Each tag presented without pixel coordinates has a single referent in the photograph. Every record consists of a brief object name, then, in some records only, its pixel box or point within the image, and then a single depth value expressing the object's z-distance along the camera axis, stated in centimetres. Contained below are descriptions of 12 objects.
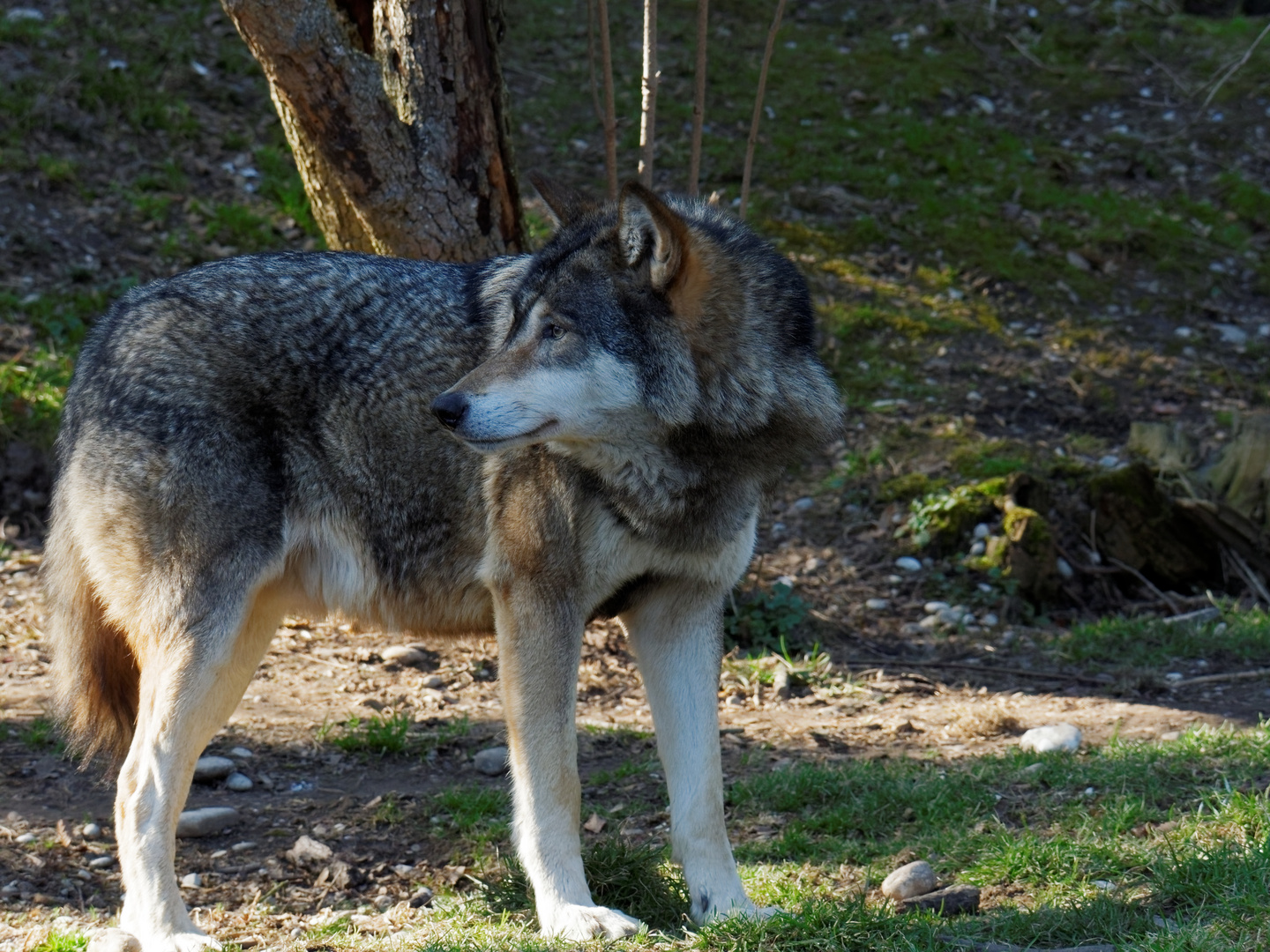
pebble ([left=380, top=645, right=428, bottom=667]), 1194
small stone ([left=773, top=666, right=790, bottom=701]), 1155
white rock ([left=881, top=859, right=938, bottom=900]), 741
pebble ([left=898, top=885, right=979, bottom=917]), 711
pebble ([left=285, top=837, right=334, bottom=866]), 862
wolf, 714
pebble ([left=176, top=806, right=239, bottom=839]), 895
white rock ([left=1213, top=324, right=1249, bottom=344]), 1780
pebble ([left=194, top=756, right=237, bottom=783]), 973
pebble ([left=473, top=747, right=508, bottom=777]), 1003
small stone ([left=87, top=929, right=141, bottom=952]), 693
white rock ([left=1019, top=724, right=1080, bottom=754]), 976
